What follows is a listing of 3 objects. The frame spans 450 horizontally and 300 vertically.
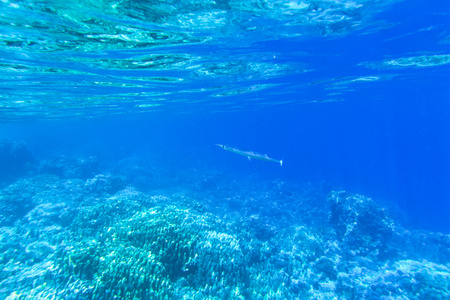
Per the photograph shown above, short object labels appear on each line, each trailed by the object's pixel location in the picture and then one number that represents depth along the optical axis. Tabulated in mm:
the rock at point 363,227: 14430
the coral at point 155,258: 6871
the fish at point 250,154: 9688
